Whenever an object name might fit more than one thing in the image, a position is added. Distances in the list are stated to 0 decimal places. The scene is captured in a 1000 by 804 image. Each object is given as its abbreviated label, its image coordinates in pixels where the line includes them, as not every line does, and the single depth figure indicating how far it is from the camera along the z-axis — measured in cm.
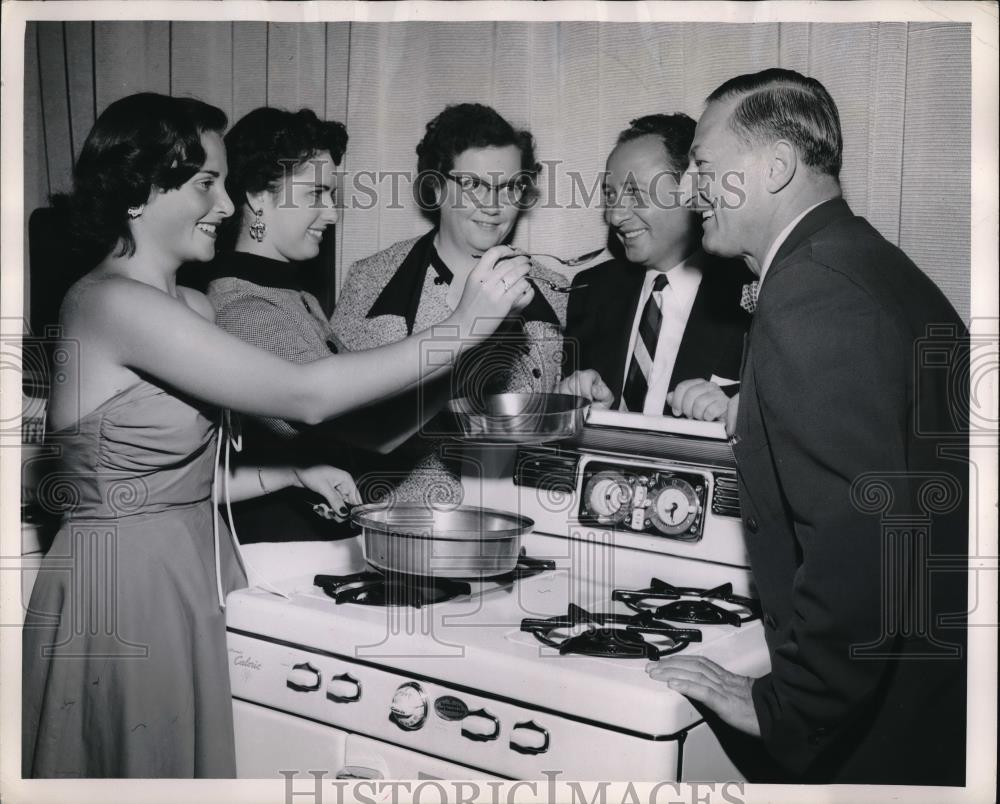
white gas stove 136
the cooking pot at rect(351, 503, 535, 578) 163
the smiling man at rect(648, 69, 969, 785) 125
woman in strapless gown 158
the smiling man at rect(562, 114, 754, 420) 176
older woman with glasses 182
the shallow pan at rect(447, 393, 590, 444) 185
